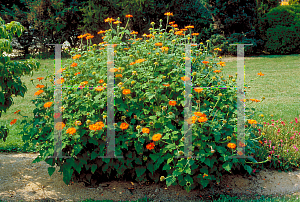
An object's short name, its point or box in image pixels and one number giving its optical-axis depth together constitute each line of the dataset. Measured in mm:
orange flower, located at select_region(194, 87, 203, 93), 2912
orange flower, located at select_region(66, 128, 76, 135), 2713
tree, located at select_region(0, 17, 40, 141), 3115
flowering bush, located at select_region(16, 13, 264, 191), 2912
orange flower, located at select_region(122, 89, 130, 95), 2844
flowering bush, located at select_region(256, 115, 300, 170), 3717
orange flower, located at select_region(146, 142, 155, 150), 2886
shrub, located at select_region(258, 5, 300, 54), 12891
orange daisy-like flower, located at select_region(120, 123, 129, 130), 2838
